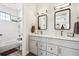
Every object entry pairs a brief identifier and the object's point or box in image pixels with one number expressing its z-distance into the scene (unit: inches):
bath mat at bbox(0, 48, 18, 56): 48.2
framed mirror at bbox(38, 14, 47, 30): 56.2
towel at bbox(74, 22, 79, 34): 47.7
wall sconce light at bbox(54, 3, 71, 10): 49.3
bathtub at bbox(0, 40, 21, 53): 46.9
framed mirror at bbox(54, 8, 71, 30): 50.7
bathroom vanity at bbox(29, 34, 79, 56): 45.1
